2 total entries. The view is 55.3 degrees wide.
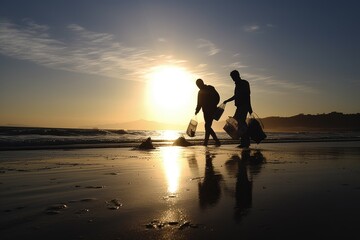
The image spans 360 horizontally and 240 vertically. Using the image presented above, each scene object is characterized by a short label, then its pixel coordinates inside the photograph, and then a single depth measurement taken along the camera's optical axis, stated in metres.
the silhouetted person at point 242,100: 12.13
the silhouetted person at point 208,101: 14.39
